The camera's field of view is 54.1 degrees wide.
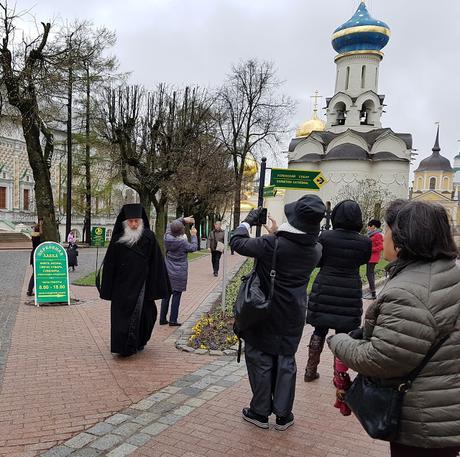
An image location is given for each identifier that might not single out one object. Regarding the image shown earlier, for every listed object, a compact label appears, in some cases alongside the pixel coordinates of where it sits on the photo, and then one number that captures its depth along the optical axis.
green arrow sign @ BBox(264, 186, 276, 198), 6.74
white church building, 41.38
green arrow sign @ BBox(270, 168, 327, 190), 6.61
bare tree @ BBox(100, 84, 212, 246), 19.97
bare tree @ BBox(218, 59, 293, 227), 33.47
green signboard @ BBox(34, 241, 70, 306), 9.05
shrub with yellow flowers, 6.32
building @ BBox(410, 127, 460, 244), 88.31
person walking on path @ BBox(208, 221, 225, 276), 16.09
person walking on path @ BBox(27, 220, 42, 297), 10.24
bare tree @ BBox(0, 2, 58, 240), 9.59
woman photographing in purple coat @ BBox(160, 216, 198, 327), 7.45
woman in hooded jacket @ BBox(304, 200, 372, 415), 4.72
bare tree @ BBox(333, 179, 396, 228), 28.14
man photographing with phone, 3.64
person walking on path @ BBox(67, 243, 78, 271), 16.06
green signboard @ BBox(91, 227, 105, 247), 19.57
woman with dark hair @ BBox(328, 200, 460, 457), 1.93
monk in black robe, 5.65
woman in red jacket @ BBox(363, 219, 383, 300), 10.49
